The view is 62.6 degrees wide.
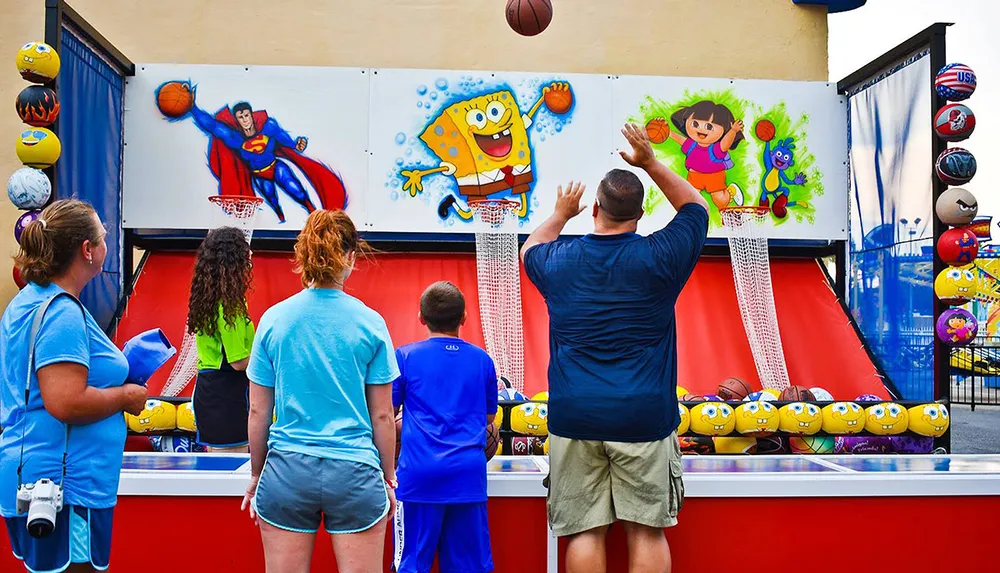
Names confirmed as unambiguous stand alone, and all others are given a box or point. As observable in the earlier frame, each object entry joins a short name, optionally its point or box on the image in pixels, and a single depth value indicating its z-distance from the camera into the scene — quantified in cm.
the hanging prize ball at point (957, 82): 564
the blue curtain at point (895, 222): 612
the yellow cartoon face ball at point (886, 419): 531
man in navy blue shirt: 276
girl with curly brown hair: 392
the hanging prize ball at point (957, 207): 556
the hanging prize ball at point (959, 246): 552
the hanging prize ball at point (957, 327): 545
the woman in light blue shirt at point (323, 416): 228
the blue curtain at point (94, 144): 571
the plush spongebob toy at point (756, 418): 522
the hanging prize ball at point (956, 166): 555
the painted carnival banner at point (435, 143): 664
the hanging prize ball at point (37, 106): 516
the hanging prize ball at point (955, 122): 559
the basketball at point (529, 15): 544
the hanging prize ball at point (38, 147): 514
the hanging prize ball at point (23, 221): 515
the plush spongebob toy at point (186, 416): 504
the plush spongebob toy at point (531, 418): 500
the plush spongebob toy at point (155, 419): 502
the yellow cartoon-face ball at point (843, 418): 528
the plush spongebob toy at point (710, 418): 514
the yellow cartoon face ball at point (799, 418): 526
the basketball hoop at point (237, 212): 636
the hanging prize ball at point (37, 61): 516
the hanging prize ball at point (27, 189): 506
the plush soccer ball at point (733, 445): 535
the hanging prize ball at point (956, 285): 547
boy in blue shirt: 297
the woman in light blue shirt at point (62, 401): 221
